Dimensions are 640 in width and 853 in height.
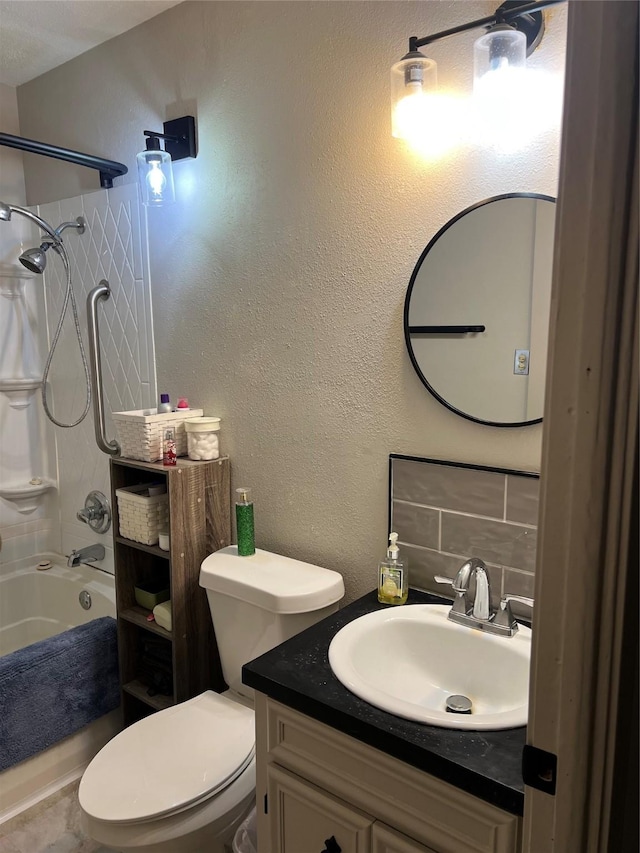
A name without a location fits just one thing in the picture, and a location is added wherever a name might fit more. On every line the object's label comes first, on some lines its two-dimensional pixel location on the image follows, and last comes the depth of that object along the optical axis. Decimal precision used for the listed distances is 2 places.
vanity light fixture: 1.24
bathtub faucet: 2.52
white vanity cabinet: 1.01
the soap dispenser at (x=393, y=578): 1.54
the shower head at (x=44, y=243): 2.20
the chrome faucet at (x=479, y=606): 1.36
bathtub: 2.10
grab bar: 2.26
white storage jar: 1.97
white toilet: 1.41
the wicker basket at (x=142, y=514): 1.94
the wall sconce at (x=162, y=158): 1.93
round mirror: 1.37
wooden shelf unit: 1.89
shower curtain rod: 2.05
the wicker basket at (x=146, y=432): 1.94
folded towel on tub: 1.86
